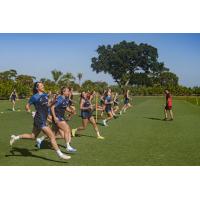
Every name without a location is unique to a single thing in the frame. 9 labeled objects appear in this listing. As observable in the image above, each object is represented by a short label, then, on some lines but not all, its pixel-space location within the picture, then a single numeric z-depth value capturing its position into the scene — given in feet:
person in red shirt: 39.83
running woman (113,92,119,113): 46.40
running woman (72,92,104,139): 24.98
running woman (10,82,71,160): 18.14
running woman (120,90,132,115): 51.07
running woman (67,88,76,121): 35.64
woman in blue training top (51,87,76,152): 20.38
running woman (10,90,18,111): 53.80
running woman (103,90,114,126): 35.96
